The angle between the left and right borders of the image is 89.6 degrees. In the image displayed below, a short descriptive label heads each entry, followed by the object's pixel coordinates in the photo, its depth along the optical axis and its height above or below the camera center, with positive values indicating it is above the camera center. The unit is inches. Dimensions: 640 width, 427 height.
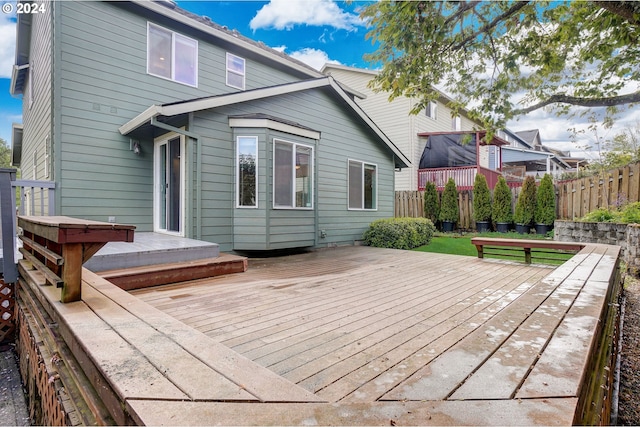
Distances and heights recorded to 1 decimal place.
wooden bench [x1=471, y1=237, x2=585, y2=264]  207.3 -21.7
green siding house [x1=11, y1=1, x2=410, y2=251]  222.7 +59.9
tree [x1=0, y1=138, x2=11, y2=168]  995.4 +178.4
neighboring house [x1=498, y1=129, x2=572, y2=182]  827.4 +148.1
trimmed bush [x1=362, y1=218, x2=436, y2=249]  332.5 -23.1
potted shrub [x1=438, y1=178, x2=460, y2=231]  459.8 +8.5
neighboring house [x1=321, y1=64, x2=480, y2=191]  563.2 +171.7
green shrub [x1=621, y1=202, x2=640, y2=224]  222.4 -1.1
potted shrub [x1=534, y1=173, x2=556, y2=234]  389.7 +7.6
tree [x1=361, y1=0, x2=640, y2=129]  174.9 +101.2
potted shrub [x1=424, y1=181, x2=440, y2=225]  471.8 +13.1
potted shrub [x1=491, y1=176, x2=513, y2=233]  427.2 +6.7
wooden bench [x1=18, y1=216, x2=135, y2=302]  76.5 -7.9
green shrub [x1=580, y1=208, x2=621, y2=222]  248.4 -2.9
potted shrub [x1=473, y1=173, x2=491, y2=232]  439.5 +12.3
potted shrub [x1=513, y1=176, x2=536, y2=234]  404.8 +7.7
